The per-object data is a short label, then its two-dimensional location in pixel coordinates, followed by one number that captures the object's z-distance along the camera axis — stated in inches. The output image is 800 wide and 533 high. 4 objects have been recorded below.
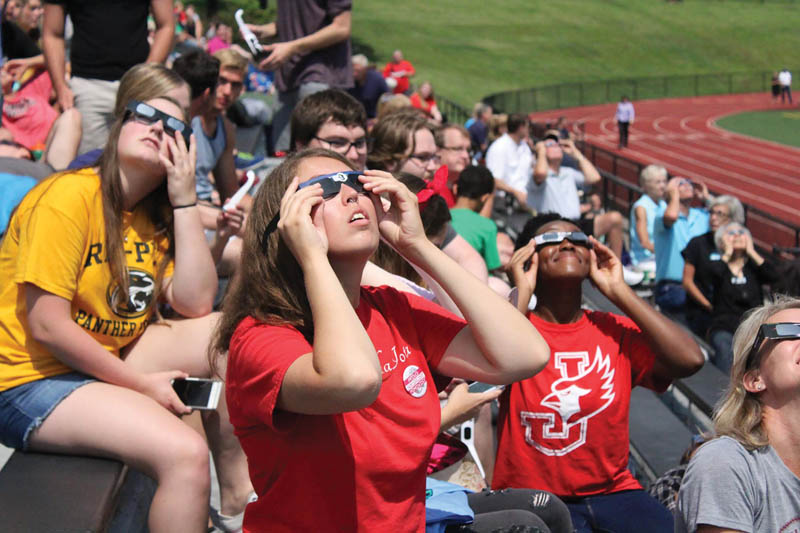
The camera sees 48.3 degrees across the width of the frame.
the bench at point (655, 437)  184.4
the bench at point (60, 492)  108.1
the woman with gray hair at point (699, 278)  298.7
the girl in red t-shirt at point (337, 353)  83.8
